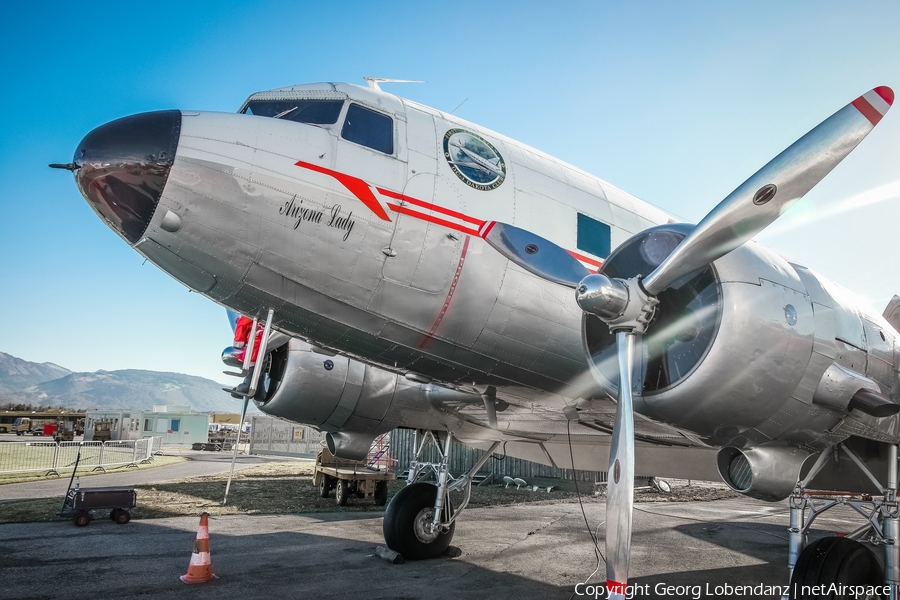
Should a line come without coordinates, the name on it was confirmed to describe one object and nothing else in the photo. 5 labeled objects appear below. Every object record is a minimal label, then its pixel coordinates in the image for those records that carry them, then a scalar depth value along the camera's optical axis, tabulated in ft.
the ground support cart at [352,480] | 52.80
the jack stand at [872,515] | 18.15
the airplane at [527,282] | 15.48
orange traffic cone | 23.80
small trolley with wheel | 36.50
